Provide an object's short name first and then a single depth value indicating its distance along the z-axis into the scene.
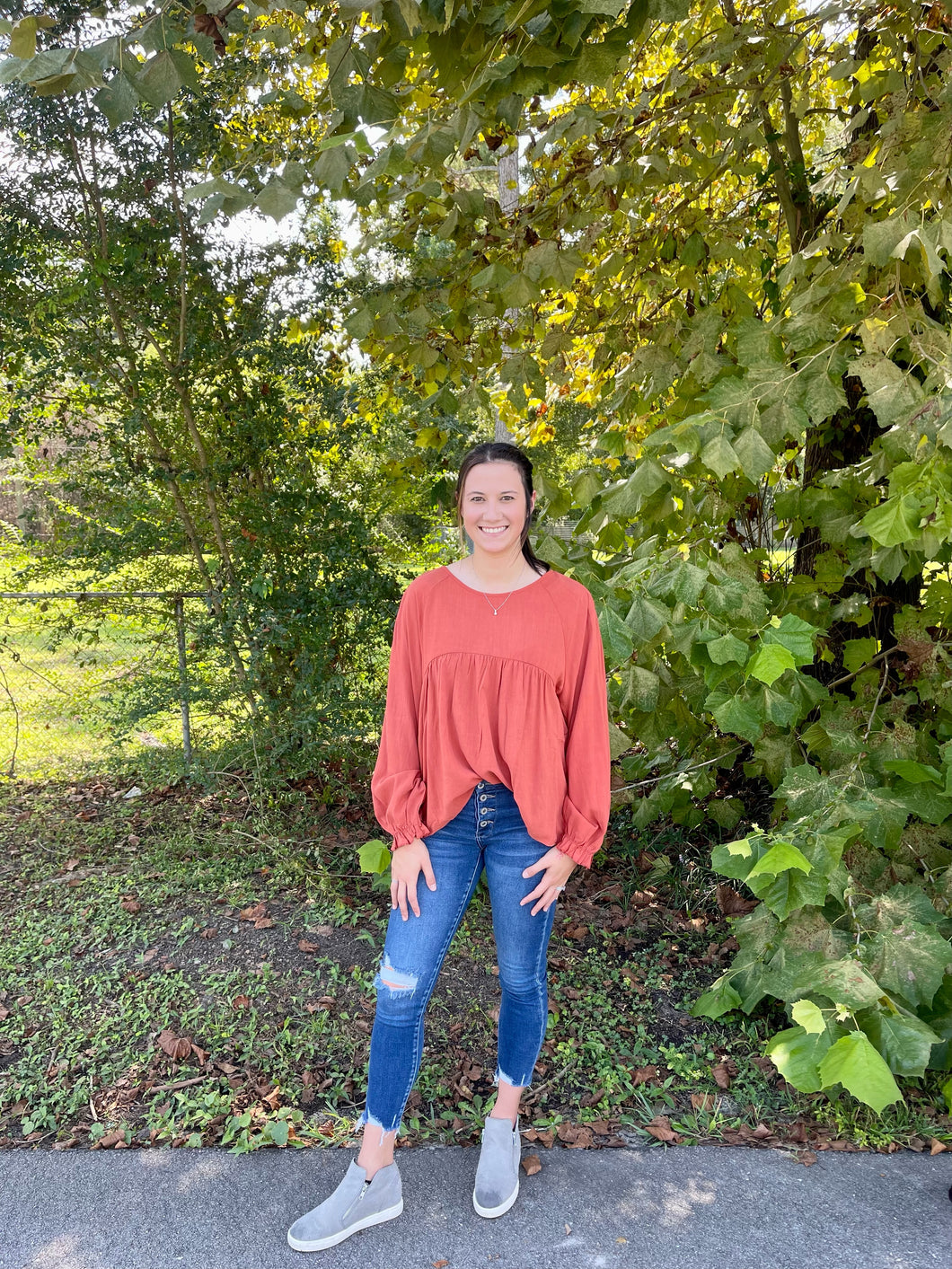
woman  2.05
